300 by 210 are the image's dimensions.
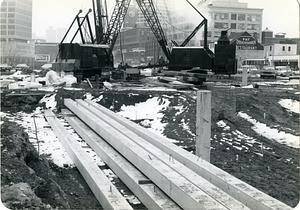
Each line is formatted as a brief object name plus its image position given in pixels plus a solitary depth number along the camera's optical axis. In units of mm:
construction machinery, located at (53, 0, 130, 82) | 25781
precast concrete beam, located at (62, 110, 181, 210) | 5570
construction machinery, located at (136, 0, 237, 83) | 29375
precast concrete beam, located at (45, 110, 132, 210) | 5611
